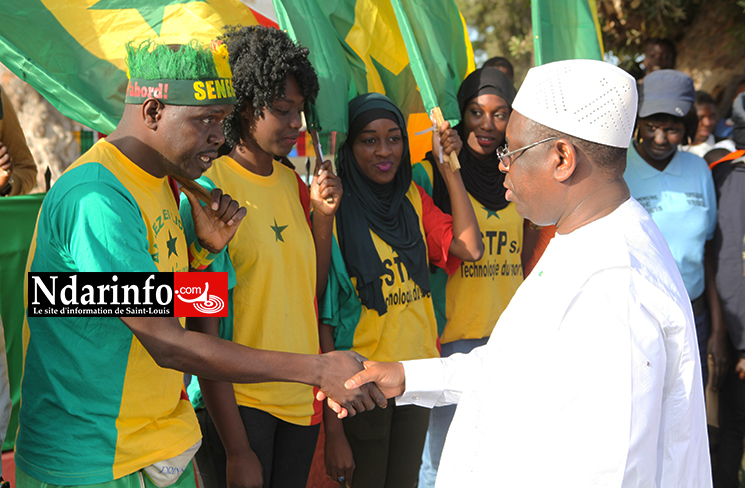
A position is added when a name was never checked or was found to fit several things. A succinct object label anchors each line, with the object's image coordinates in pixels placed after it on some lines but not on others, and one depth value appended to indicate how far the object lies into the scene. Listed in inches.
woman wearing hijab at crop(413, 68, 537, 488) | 138.9
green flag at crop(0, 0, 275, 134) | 93.5
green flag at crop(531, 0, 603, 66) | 154.7
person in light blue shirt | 153.8
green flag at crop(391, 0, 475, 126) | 133.2
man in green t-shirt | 71.1
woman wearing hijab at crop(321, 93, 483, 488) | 116.8
